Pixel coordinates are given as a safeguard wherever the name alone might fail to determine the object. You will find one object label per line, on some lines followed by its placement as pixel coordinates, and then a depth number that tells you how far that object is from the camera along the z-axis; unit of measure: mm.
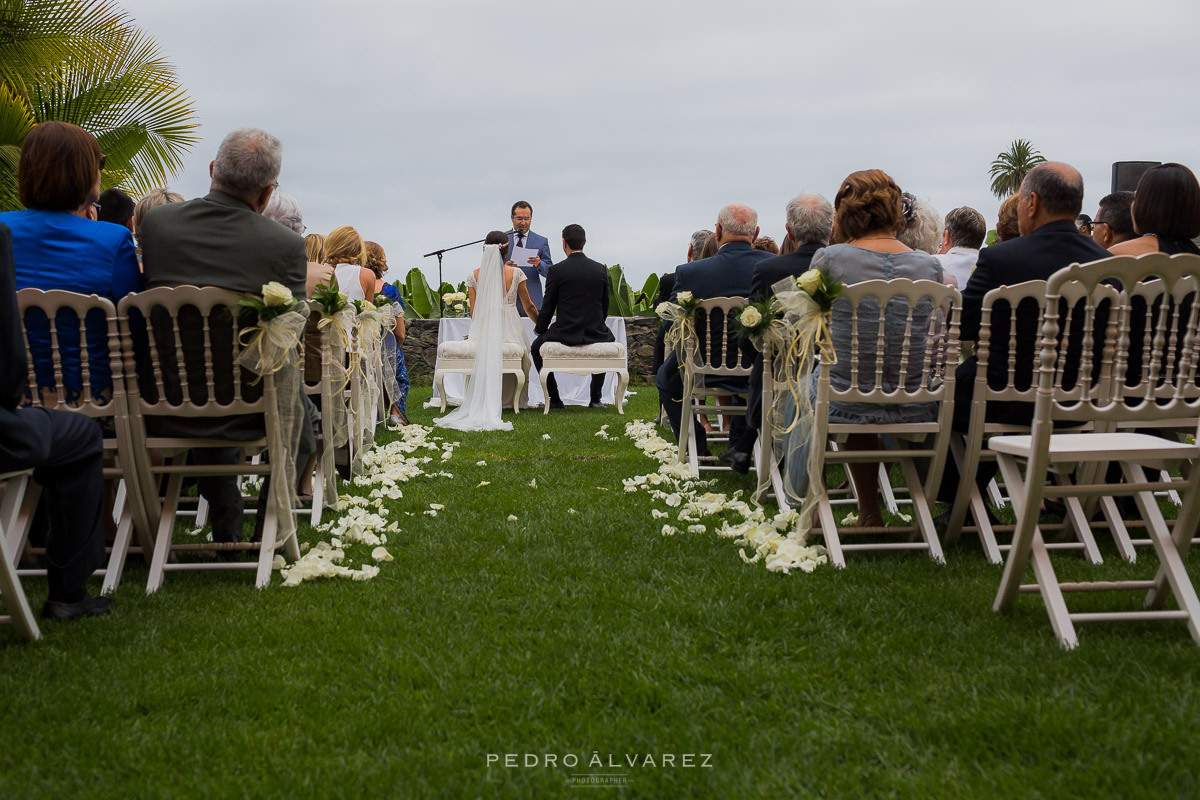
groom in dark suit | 11984
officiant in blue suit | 13820
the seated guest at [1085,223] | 8789
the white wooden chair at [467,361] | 11797
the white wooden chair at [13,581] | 3203
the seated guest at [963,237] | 6543
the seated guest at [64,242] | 4121
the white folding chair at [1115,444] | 3225
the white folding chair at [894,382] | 4305
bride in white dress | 10461
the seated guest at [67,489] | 3309
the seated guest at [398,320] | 10266
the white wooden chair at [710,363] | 6785
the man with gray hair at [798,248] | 5859
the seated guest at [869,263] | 4457
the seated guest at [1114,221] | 5914
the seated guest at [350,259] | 7875
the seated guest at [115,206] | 6023
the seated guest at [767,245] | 9711
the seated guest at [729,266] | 7285
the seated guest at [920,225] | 6391
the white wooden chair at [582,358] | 12016
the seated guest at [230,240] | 4199
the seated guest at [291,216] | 6172
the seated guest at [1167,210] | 4938
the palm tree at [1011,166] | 55781
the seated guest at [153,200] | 5984
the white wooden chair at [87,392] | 3867
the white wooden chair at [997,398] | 4164
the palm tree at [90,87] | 13062
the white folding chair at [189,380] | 3984
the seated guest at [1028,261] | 4395
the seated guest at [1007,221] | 6012
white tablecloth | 13430
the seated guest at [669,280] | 9930
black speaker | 10766
